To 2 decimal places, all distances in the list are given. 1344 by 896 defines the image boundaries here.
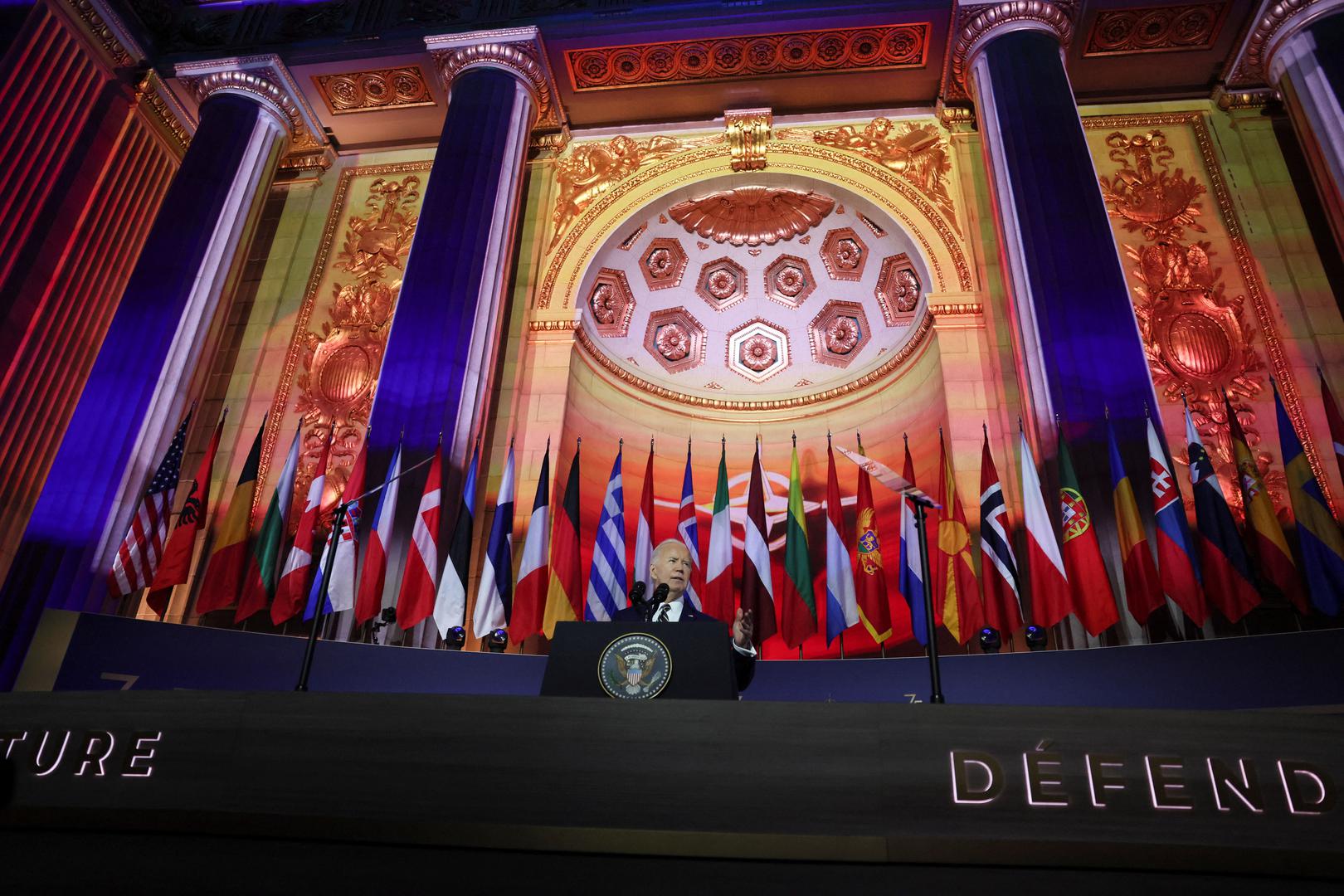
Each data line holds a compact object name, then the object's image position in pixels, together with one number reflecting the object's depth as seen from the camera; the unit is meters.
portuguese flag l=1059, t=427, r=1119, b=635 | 7.79
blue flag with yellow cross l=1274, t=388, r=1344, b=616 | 7.73
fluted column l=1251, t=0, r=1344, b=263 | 10.00
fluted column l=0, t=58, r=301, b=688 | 8.94
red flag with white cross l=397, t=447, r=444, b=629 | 8.52
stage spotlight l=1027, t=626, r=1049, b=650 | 5.98
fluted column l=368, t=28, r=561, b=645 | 9.80
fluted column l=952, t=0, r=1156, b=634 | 8.90
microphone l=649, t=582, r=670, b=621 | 4.75
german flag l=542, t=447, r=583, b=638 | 9.18
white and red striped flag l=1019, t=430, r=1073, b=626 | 7.91
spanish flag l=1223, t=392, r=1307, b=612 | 7.88
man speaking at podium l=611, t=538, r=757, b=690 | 4.70
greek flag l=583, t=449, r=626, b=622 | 8.98
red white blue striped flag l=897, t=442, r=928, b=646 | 8.56
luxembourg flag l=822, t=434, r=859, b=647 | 8.62
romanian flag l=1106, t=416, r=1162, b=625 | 7.73
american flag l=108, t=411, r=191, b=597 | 9.04
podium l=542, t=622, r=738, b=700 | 3.92
